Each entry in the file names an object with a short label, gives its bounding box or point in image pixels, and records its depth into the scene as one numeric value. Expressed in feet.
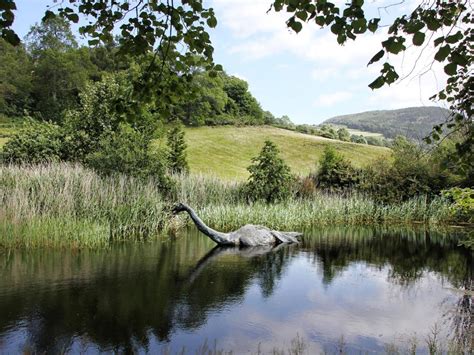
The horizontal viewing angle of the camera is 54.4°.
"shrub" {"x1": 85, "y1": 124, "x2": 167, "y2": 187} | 51.16
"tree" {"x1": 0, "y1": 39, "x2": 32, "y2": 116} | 159.62
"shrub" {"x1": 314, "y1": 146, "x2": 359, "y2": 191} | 76.02
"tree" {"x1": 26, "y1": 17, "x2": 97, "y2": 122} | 170.81
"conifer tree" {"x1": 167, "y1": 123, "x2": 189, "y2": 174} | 76.69
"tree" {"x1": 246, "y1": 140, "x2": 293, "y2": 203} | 63.62
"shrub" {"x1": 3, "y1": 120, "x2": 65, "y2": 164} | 61.62
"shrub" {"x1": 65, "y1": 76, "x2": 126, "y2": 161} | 57.47
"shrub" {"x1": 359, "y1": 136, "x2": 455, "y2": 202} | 70.69
